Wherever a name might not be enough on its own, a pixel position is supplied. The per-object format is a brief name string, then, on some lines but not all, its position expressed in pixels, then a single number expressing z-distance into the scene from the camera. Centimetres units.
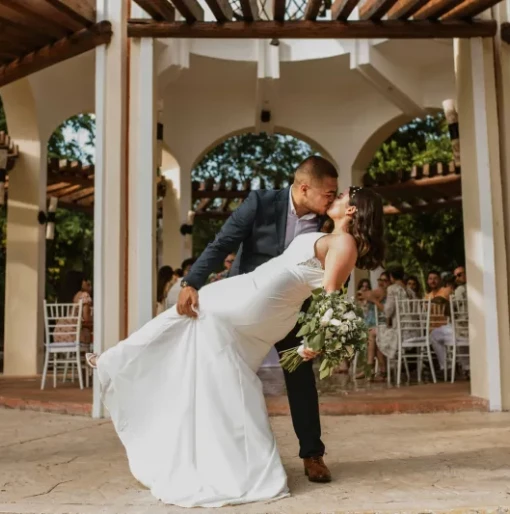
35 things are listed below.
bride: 332
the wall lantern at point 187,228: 1217
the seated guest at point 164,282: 918
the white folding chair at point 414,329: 831
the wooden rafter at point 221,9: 608
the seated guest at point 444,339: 870
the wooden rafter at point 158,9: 620
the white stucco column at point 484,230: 651
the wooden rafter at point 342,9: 609
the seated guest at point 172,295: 806
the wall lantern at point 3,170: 938
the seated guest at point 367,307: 940
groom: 365
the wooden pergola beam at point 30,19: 607
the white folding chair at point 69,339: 790
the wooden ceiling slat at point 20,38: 660
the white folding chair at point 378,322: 901
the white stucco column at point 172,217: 1245
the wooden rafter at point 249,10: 607
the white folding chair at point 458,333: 830
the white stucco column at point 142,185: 651
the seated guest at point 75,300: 830
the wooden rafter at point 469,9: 604
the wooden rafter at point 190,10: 607
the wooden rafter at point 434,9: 608
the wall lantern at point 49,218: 1004
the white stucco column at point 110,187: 646
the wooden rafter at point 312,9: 615
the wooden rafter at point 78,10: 608
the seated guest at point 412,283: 1051
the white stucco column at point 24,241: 979
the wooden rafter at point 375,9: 608
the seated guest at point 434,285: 975
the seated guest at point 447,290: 969
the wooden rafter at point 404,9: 611
